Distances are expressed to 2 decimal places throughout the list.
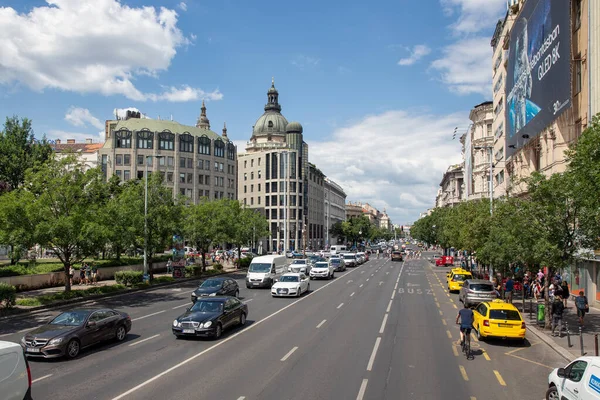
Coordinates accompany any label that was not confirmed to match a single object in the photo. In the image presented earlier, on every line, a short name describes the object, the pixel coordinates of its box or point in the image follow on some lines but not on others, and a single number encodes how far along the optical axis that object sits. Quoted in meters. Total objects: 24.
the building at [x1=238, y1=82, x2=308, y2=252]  106.49
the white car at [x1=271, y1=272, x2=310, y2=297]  29.45
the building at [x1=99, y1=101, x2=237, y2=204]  95.12
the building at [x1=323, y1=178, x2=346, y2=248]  134.95
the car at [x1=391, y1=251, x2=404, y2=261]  78.19
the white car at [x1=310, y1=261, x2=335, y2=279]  43.47
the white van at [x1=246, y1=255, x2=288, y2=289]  34.78
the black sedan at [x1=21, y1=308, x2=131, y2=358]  13.52
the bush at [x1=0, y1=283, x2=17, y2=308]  22.30
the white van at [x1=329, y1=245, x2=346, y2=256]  85.56
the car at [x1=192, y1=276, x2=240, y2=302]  25.84
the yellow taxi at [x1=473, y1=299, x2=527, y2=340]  16.66
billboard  26.66
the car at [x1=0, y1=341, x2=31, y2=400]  8.11
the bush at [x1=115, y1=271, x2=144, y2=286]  33.06
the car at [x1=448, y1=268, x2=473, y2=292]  33.28
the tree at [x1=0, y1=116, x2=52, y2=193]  46.03
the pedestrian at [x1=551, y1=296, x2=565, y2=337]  18.73
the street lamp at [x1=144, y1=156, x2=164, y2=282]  34.41
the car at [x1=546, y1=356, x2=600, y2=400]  8.25
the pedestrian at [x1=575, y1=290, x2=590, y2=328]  19.72
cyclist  14.73
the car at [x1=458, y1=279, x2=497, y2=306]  24.55
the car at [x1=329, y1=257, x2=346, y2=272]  54.81
